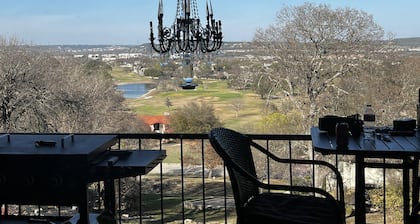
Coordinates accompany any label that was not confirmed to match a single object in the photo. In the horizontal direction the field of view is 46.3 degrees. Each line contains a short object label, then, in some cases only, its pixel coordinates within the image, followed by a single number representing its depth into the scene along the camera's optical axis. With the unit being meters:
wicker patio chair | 2.21
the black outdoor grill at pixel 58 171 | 2.09
